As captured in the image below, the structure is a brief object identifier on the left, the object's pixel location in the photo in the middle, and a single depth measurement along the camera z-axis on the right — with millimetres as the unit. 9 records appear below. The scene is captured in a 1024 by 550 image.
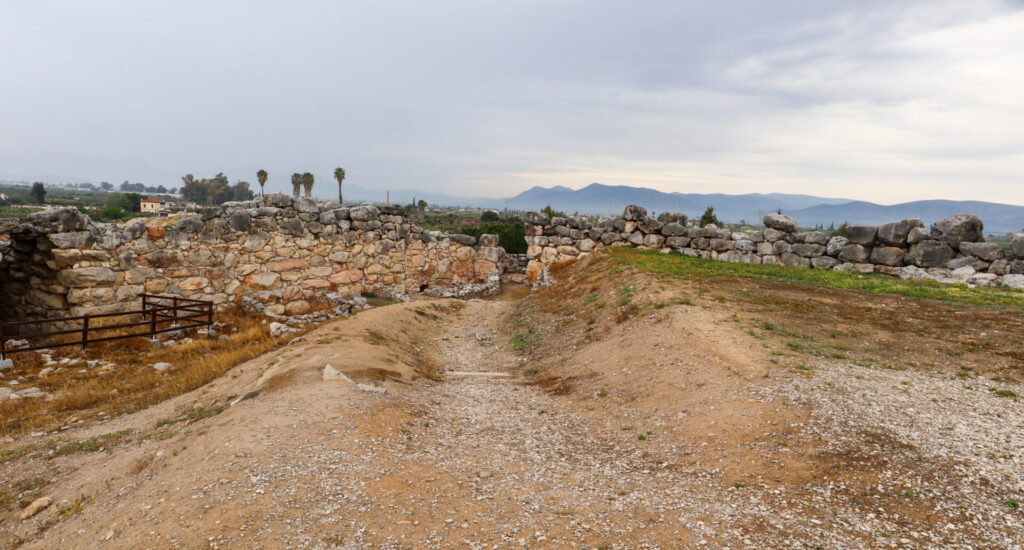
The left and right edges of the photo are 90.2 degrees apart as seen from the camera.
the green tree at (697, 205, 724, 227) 49219
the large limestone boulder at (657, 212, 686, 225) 20781
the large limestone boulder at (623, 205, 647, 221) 20984
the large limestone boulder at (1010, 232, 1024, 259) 15273
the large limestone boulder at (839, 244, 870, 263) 17594
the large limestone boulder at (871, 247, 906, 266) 17003
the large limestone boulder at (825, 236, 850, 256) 18156
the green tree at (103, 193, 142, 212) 75375
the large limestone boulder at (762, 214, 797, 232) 19312
